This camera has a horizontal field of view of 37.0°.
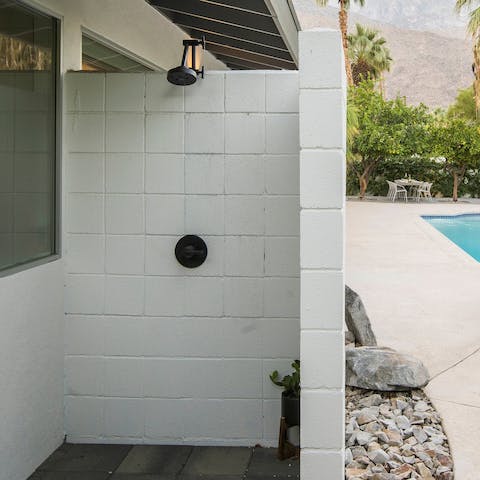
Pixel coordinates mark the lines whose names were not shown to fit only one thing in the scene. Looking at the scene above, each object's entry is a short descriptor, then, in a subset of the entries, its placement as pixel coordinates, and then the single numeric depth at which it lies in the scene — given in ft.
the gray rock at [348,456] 11.54
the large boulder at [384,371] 14.25
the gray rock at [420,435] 12.35
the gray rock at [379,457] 11.51
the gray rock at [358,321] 16.63
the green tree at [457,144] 71.87
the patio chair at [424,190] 73.41
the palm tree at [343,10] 83.41
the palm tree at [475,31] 77.61
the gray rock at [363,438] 12.21
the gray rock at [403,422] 12.87
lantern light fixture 11.24
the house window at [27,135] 9.53
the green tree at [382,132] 71.08
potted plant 11.38
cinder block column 8.10
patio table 72.90
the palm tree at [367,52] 108.47
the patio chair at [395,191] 72.33
